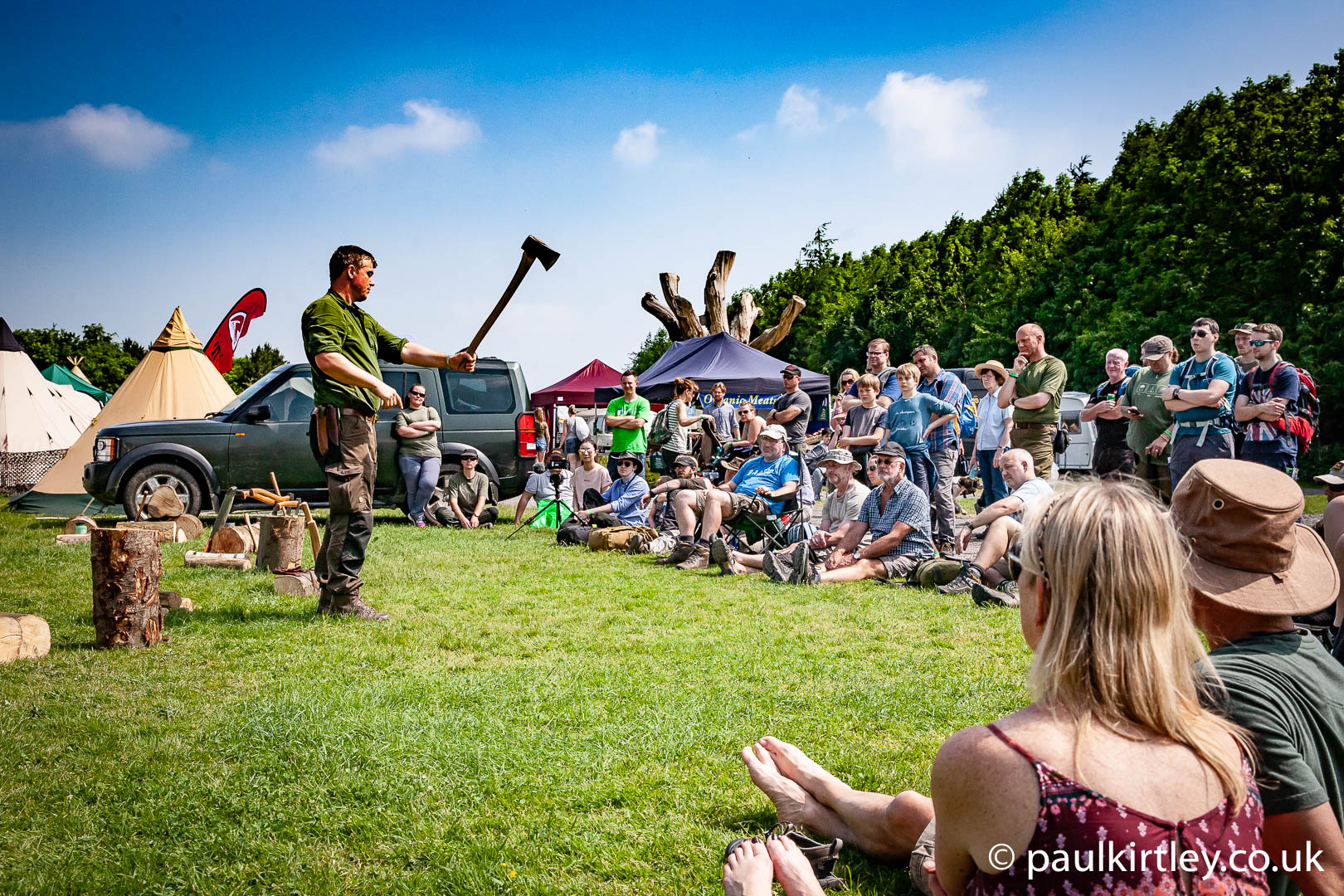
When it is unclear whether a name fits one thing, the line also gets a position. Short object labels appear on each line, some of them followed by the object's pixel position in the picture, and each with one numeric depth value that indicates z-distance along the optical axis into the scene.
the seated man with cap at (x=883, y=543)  7.65
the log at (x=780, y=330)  26.34
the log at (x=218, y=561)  8.16
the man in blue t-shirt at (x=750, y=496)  9.15
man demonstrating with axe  5.66
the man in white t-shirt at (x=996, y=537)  6.89
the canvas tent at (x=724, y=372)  17.19
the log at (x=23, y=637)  4.95
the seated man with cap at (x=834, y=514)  8.27
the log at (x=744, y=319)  26.59
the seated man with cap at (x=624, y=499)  10.48
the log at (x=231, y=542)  8.81
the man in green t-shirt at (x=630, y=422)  11.80
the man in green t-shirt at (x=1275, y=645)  1.66
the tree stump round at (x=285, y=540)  7.84
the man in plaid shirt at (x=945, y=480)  9.02
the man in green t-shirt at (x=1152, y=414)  7.88
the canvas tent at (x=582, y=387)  29.94
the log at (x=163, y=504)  10.69
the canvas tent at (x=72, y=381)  26.84
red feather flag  23.45
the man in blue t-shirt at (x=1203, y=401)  7.03
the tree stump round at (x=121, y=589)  5.20
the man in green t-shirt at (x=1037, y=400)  8.04
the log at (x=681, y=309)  25.64
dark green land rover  11.09
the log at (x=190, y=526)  10.54
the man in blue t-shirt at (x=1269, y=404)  6.93
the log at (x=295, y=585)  6.84
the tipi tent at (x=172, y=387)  15.86
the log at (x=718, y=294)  25.25
